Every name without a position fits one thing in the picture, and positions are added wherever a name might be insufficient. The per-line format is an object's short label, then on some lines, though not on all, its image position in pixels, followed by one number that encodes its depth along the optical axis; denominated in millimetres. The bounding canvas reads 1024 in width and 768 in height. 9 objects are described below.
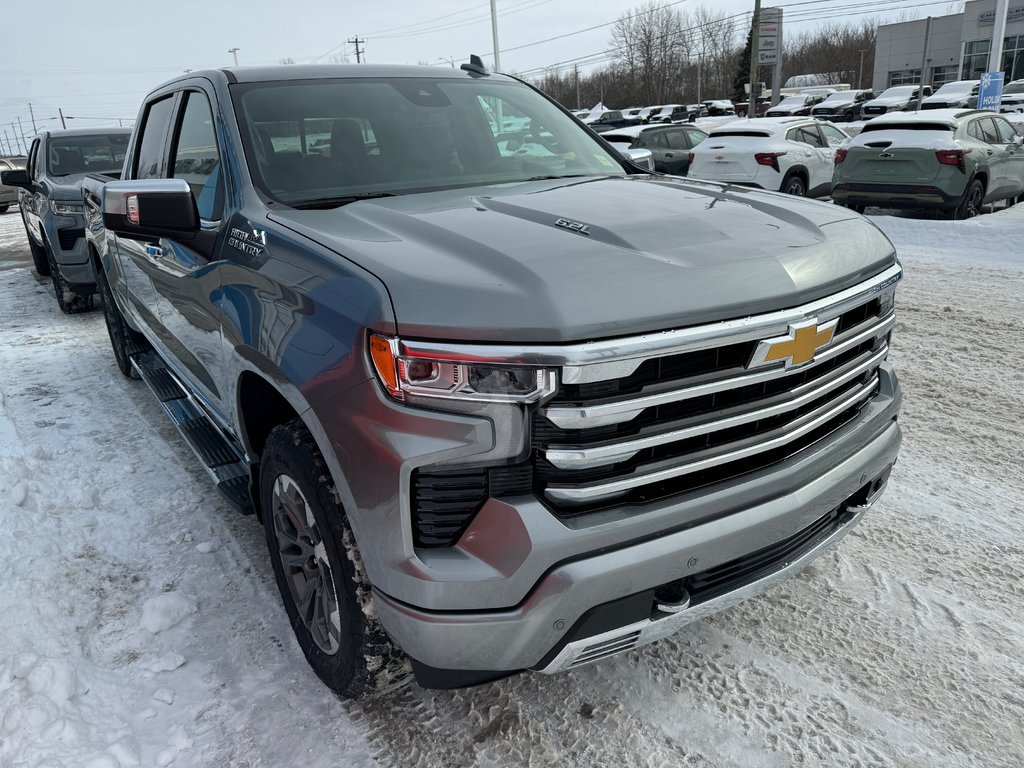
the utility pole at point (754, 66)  33481
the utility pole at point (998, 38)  19109
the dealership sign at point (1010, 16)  49594
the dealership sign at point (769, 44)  36625
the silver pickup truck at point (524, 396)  1824
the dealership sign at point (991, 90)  18641
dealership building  53656
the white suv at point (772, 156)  13047
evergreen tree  64812
